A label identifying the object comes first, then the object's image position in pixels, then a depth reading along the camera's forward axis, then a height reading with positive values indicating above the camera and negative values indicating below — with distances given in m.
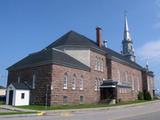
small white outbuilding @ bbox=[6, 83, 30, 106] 34.66 -0.89
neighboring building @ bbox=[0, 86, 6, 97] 68.53 -0.49
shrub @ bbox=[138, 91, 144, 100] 62.76 -1.89
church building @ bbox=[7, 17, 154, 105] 35.34 +2.58
